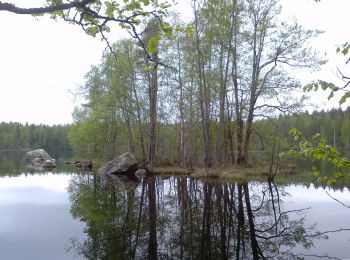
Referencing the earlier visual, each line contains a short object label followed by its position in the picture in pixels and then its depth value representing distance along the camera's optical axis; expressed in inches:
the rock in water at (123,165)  1206.3
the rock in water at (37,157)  2295.8
